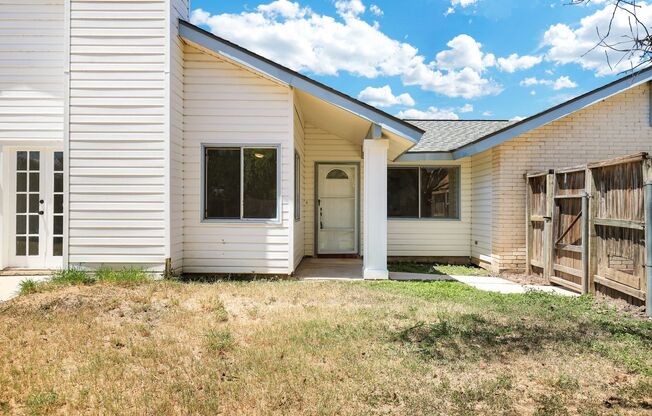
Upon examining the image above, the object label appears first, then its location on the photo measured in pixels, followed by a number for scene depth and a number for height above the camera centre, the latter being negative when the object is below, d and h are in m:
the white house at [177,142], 7.50 +1.40
